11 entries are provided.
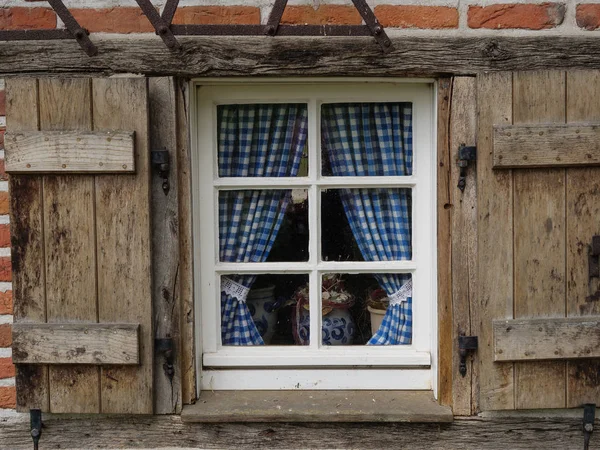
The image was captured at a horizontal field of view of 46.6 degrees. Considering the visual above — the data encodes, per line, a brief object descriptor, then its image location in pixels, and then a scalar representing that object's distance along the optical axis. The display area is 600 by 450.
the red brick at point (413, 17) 2.57
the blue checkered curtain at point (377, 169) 2.77
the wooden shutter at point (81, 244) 2.49
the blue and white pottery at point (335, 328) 2.86
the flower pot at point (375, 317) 2.83
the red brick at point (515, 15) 2.57
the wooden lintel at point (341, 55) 2.56
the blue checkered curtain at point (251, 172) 2.77
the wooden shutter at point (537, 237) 2.49
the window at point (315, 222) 2.75
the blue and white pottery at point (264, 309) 2.85
